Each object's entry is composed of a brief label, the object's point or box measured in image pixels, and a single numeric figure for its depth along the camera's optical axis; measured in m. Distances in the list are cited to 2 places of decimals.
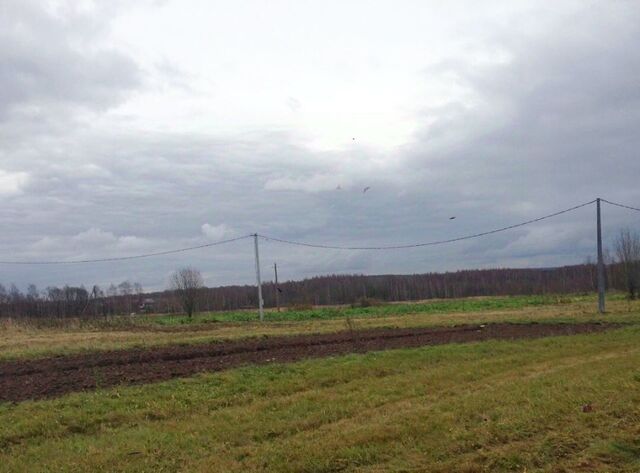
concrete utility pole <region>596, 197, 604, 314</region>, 34.09
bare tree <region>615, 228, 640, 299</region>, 56.97
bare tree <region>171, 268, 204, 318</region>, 56.44
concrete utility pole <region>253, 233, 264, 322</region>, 44.12
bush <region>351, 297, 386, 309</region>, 65.62
